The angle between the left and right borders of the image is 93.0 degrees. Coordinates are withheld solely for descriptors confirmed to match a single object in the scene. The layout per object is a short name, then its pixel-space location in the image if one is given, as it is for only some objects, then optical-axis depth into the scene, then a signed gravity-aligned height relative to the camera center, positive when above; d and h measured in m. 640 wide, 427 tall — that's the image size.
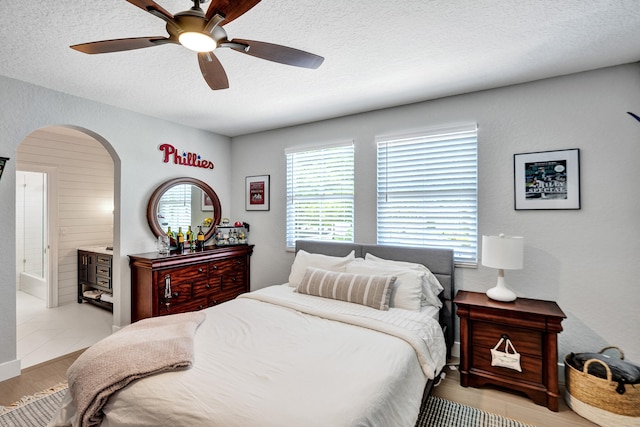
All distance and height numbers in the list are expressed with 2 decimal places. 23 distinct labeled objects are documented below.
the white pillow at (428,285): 2.72 -0.67
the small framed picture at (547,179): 2.52 +0.28
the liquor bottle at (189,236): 3.95 -0.31
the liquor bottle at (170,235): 3.83 -0.28
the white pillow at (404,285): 2.55 -0.62
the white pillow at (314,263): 3.12 -0.53
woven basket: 1.96 -1.26
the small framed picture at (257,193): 4.34 +0.29
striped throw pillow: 2.54 -0.66
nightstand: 2.22 -1.01
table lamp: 2.42 -0.36
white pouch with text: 2.32 -1.11
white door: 4.52 -0.40
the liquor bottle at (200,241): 4.09 -0.38
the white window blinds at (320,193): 3.67 +0.25
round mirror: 3.72 +0.07
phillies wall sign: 3.83 +0.73
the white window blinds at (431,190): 2.96 +0.23
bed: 1.29 -0.81
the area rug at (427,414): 2.07 -1.43
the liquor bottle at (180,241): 3.80 -0.35
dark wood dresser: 3.25 -0.79
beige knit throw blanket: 1.49 -0.78
